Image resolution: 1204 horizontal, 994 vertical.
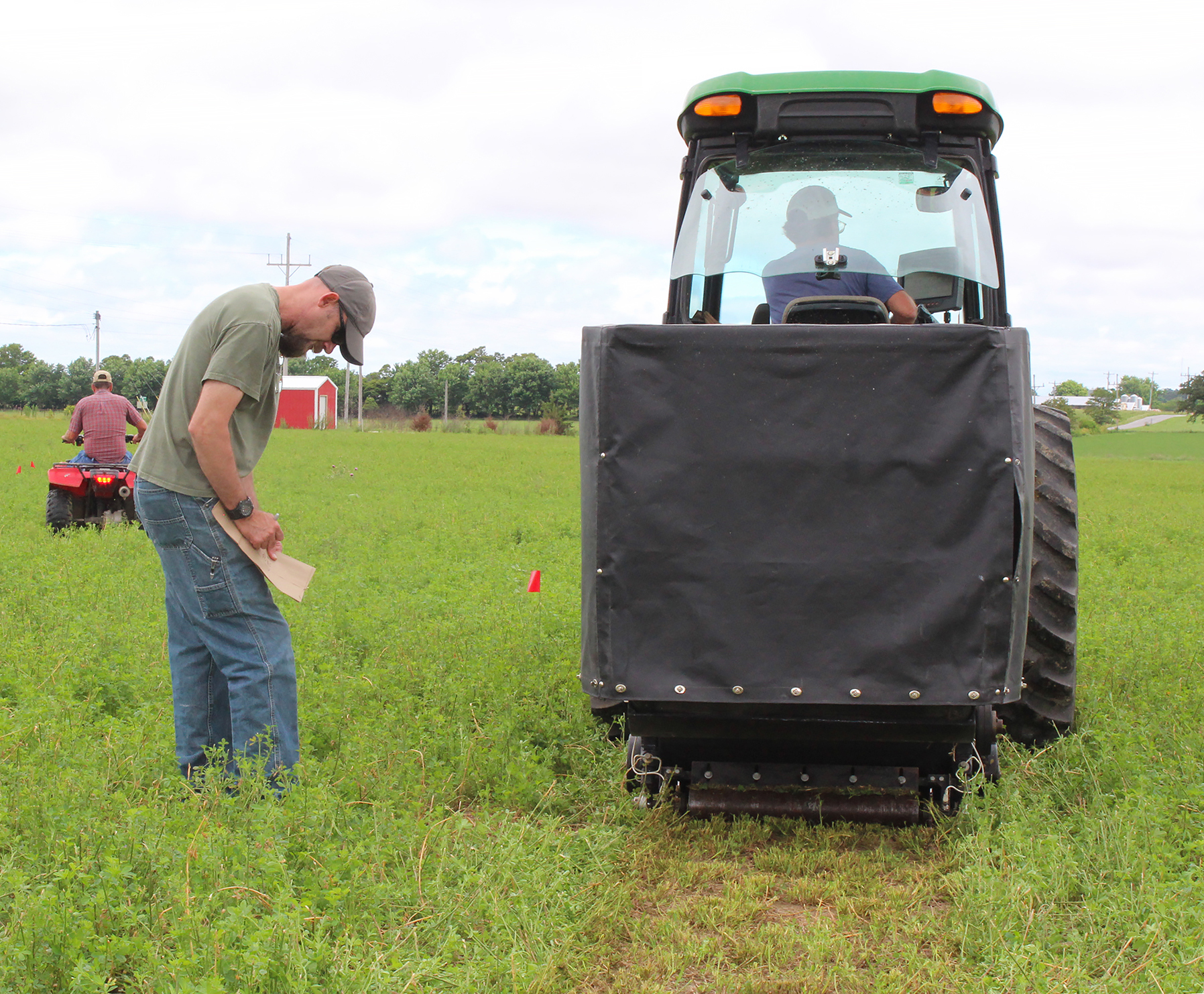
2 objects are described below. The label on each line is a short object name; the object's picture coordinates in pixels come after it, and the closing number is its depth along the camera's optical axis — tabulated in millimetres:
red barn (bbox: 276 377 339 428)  74000
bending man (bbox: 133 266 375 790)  3797
